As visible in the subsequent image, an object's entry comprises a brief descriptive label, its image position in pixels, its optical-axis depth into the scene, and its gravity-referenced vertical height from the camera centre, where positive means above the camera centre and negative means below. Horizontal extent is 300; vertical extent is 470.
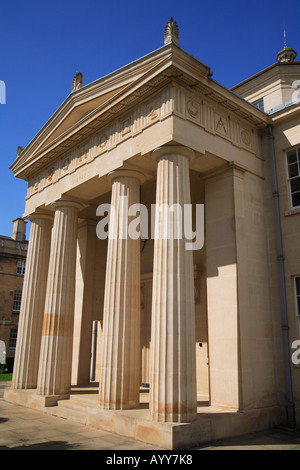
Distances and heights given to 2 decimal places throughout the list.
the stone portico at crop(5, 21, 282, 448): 9.93 +2.33
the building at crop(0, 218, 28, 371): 38.78 +5.65
